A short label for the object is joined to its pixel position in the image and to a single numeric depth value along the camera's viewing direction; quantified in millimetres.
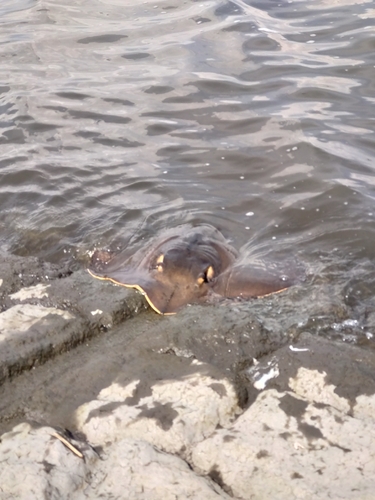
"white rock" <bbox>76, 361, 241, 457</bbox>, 3408
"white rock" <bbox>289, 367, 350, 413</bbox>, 3623
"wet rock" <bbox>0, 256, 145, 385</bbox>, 4090
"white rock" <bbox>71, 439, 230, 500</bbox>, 2967
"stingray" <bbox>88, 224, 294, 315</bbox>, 5051
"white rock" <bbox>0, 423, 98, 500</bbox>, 2965
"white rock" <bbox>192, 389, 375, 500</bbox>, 2996
